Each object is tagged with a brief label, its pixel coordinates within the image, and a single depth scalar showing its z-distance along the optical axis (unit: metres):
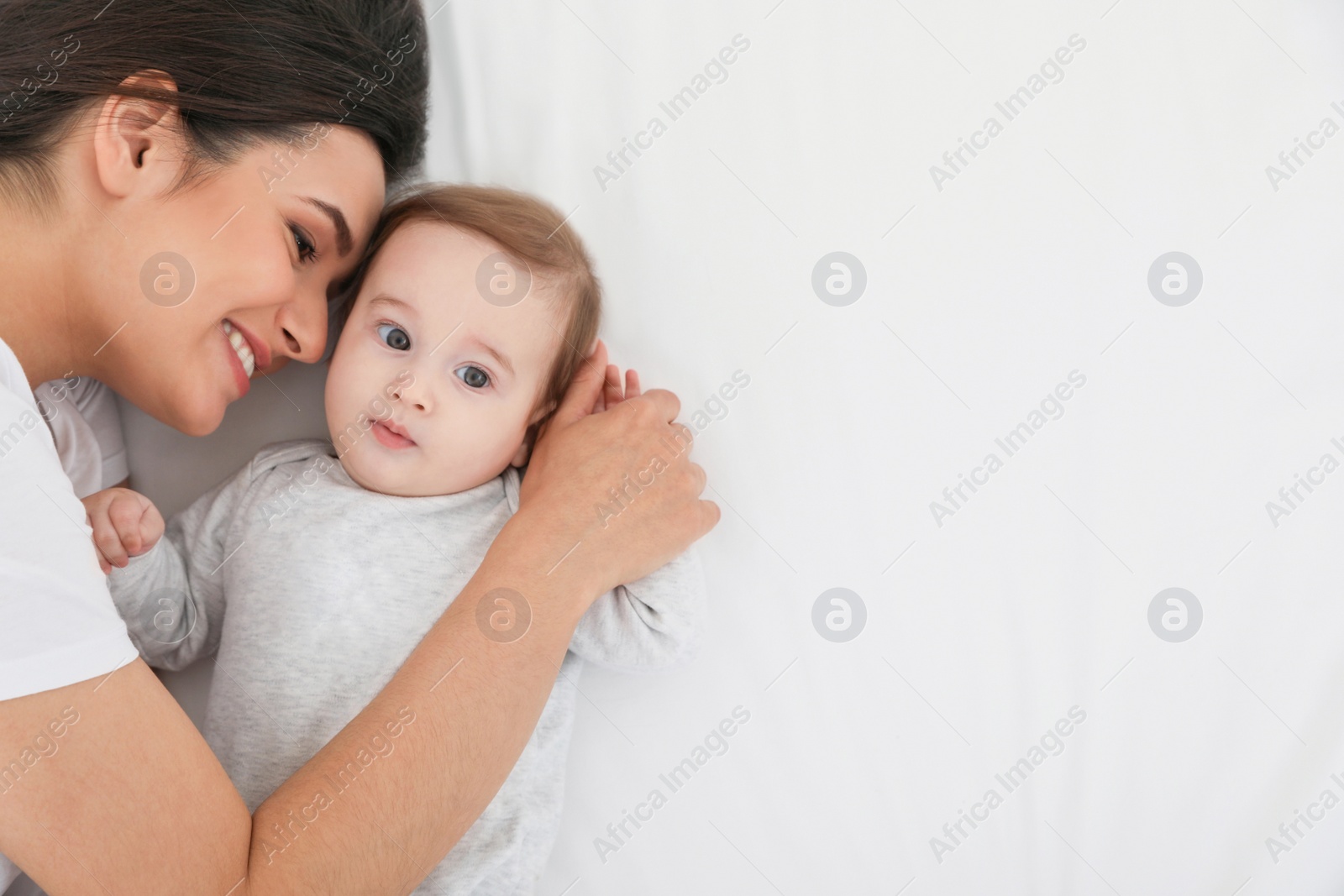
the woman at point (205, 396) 0.72
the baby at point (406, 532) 0.85
